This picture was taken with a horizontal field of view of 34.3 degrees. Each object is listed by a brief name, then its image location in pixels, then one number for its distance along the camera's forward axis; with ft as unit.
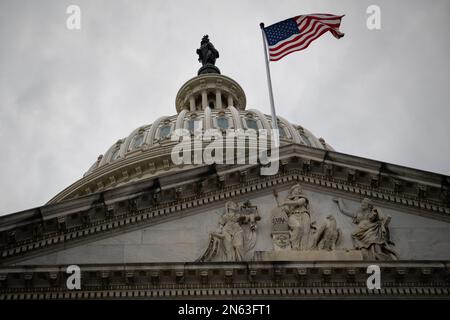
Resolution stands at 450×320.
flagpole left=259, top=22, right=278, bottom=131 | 87.94
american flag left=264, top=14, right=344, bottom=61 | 95.04
